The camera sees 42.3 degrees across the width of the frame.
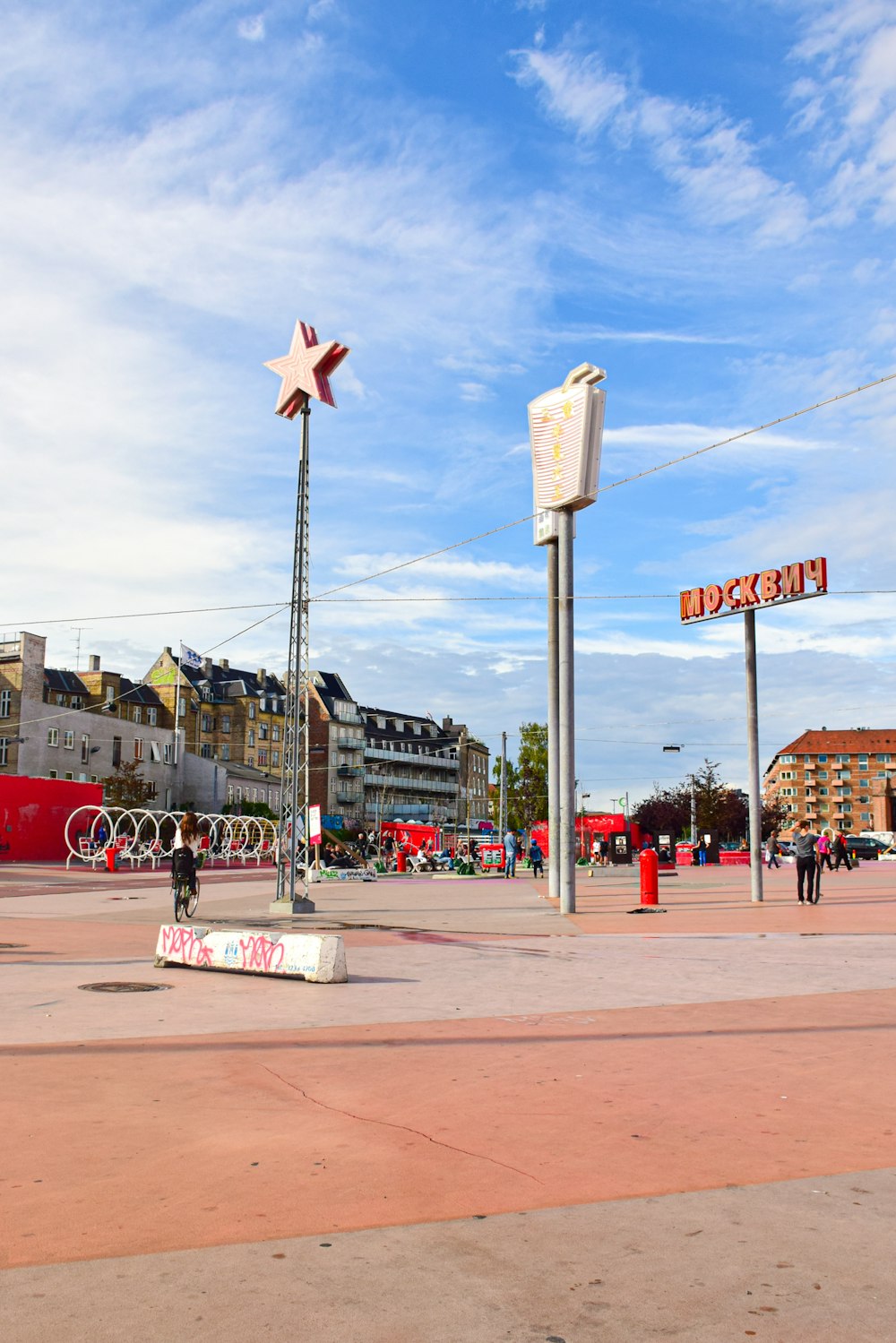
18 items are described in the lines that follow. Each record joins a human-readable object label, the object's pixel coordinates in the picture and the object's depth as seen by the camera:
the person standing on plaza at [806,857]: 26.52
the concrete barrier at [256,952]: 12.37
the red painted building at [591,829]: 61.92
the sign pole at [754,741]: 30.02
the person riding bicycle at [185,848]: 19.25
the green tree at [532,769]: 87.12
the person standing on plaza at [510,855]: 48.56
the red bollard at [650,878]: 25.83
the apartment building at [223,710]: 100.38
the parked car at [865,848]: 73.44
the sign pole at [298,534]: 22.02
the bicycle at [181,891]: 19.58
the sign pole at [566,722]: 24.81
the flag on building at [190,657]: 81.09
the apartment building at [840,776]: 189.62
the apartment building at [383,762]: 120.12
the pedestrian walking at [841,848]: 52.35
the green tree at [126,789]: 67.88
